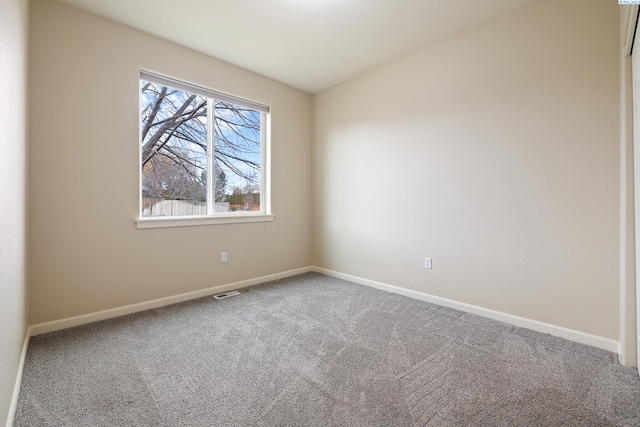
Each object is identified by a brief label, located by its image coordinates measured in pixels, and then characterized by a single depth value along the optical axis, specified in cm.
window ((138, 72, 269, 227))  291
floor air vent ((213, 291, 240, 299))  314
